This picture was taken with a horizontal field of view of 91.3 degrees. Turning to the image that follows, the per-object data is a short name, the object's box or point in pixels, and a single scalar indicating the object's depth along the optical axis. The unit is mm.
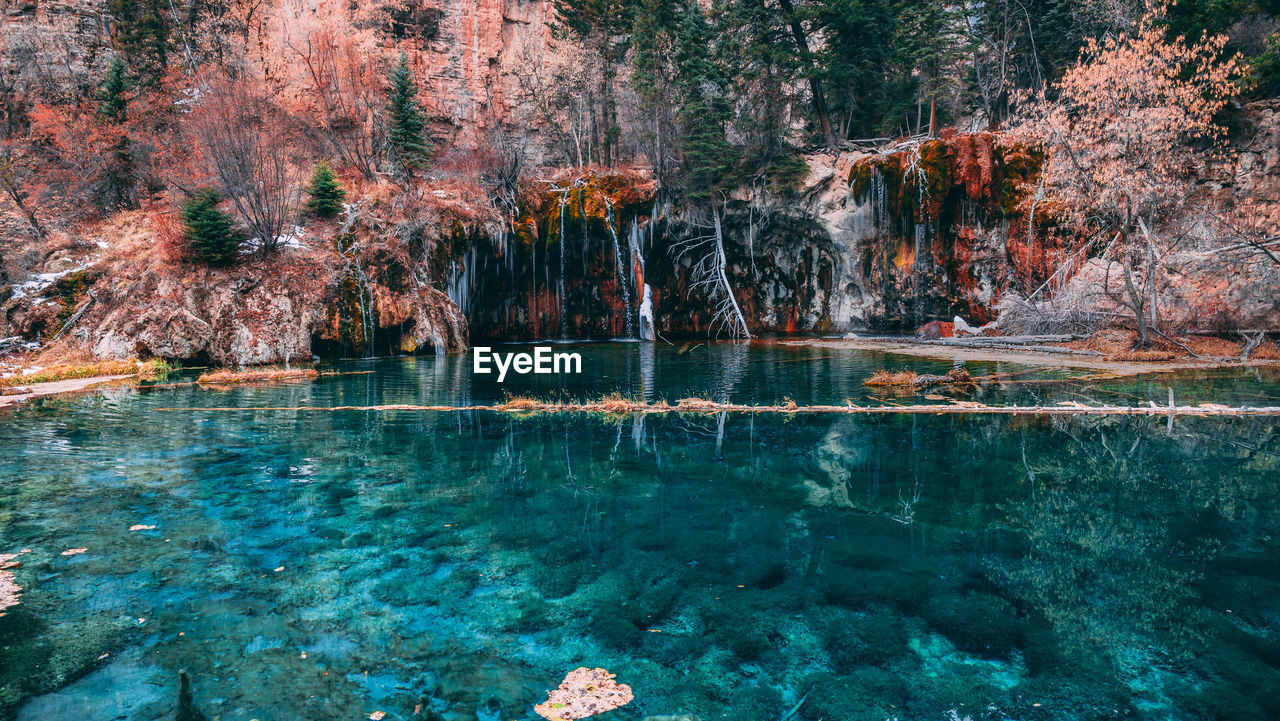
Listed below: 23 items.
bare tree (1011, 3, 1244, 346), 17391
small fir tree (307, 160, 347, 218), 28250
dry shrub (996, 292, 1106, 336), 21453
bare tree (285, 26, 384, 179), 37281
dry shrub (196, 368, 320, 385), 18812
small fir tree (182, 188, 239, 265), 24219
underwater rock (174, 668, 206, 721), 3398
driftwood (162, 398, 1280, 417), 10656
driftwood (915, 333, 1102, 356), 20578
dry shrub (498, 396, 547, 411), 13265
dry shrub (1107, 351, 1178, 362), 17594
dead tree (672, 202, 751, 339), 31719
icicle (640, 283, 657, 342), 33344
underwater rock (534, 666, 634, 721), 3451
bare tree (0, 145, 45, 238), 27062
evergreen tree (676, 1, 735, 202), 30250
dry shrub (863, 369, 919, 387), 14566
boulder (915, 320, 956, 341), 27322
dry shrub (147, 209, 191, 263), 24594
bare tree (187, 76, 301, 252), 24688
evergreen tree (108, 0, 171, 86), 36000
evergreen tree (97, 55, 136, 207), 30016
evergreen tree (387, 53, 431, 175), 31062
